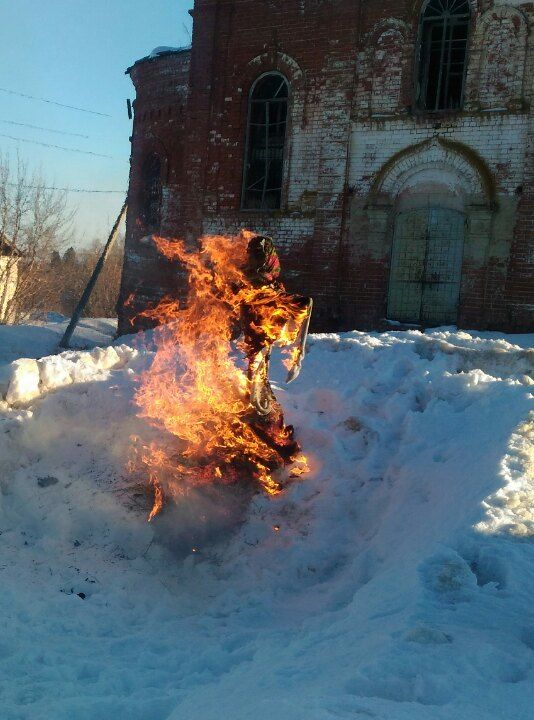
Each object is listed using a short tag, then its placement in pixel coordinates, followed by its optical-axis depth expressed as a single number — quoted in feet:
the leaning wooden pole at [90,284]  55.88
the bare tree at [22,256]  70.90
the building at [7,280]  69.15
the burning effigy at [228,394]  17.58
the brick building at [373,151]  35.73
